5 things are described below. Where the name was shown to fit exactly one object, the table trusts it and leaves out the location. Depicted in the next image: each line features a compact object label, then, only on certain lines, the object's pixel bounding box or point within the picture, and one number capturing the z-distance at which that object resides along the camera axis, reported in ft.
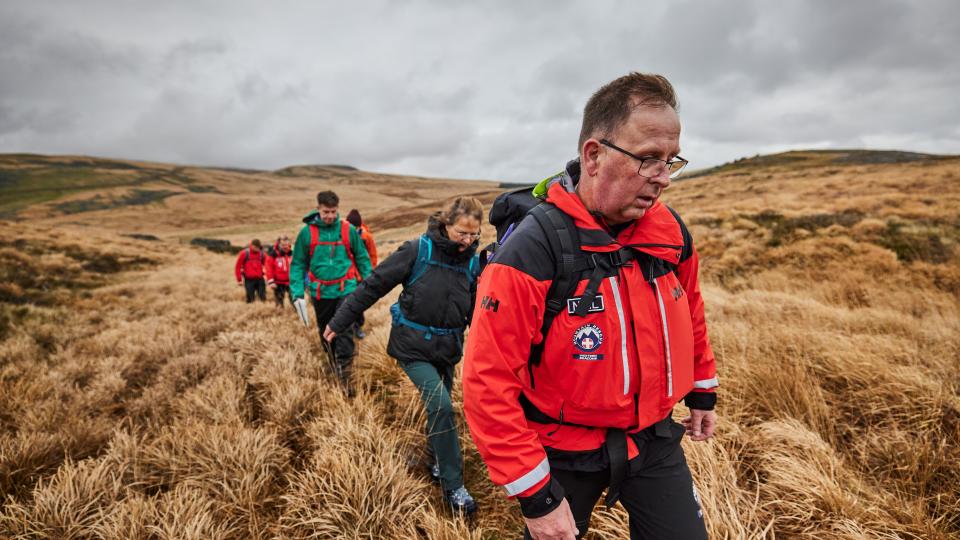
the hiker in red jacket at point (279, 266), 33.41
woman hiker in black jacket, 10.44
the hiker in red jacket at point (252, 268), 37.17
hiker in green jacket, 18.58
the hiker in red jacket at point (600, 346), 5.07
